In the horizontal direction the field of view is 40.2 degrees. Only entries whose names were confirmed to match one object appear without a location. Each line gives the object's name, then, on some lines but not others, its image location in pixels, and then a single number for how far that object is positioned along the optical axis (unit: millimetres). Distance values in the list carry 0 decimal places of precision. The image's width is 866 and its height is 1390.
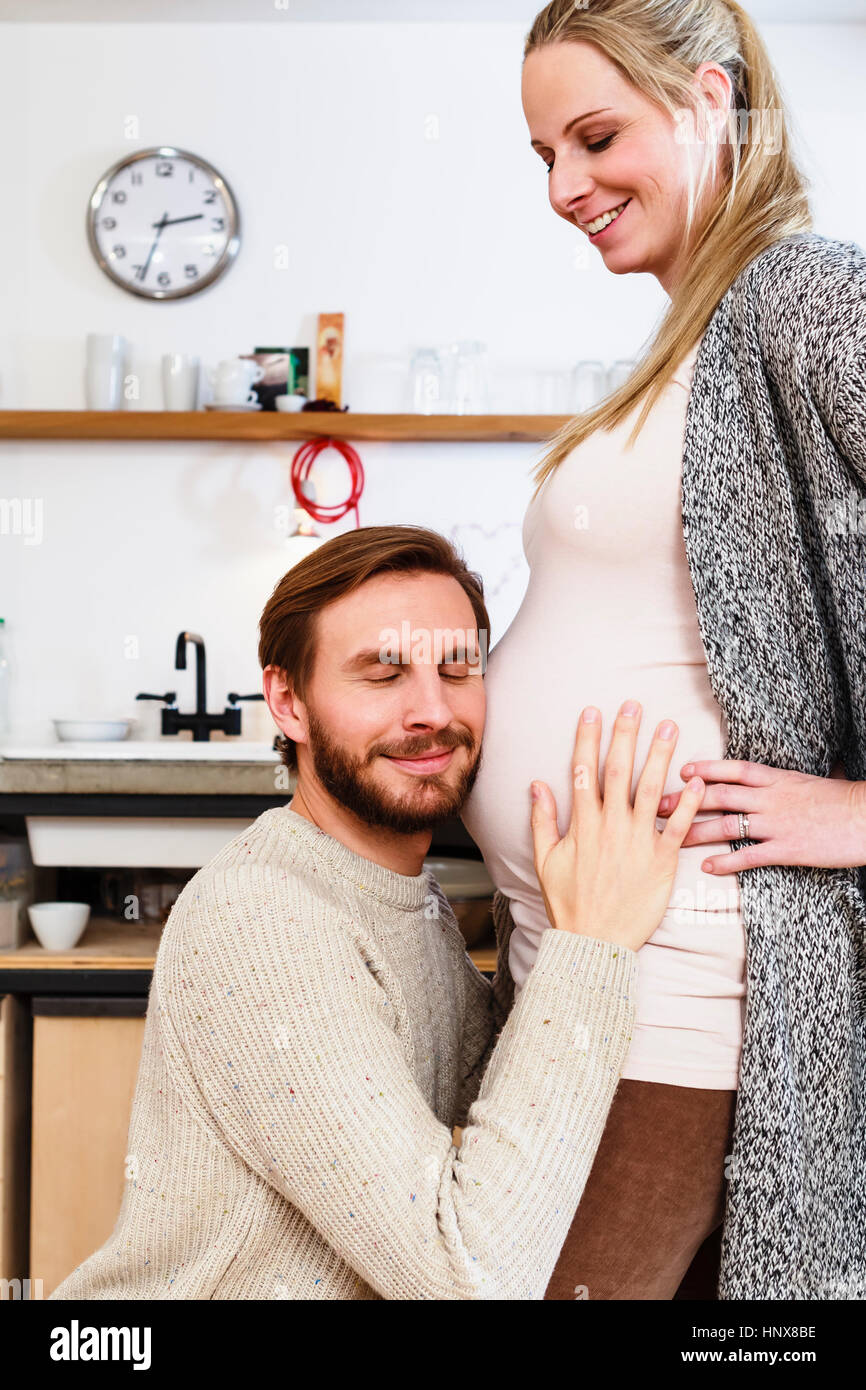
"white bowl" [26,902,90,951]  1939
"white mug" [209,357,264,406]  2486
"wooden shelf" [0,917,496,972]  1905
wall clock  2605
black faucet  2363
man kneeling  753
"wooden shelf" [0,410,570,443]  2463
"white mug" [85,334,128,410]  2527
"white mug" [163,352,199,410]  2520
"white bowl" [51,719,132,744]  2322
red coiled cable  2584
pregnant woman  790
